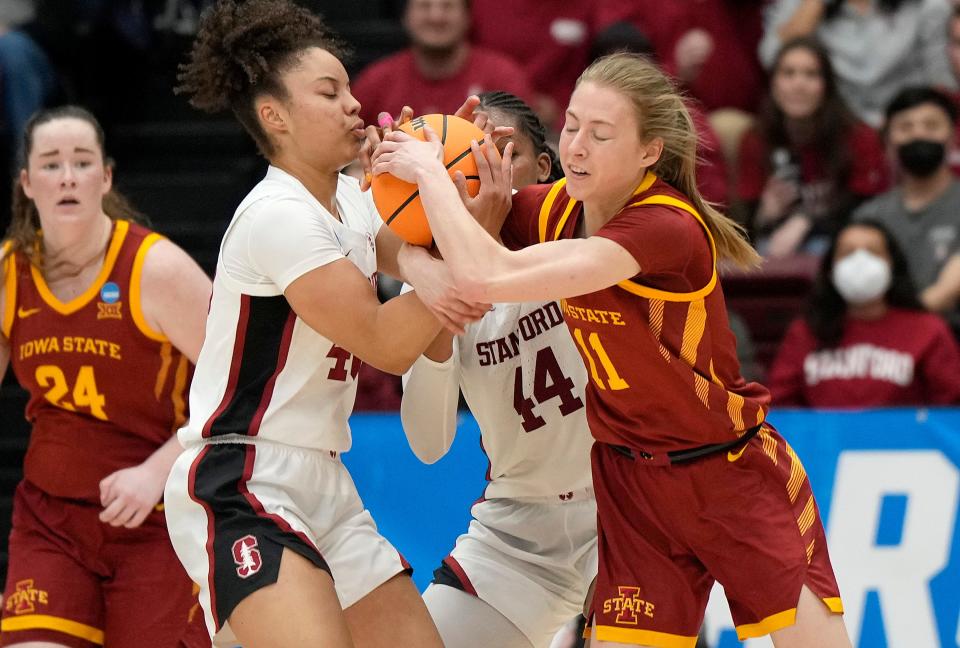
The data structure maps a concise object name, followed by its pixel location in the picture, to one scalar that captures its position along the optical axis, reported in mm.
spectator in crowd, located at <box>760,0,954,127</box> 16984
